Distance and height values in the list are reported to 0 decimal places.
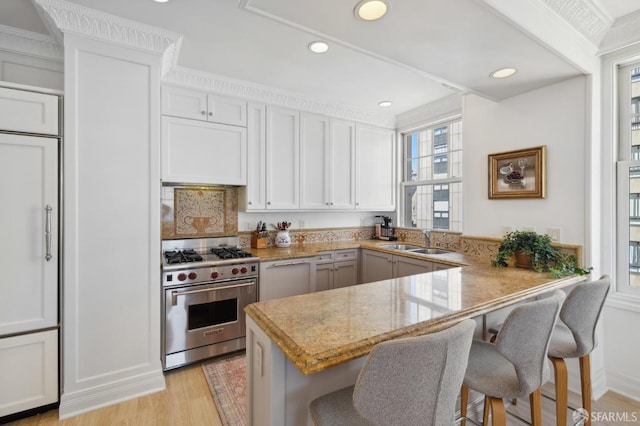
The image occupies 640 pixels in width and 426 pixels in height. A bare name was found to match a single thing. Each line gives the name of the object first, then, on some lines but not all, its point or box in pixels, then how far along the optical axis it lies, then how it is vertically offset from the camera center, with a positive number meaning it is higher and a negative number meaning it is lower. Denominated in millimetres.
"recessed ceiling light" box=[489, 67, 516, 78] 2070 +1000
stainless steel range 2434 -773
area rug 1961 -1328
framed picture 2408 +335
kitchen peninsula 1013 -437
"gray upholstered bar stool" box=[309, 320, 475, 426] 832 -481
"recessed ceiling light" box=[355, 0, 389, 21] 1402 +989
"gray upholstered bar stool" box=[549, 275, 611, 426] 1467 -588
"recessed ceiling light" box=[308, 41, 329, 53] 2290 +1307
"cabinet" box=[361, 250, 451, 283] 2822 -553
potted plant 2129 -322
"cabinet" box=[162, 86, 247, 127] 2708 +1021
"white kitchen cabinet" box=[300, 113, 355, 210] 3475 +605
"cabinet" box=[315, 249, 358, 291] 3256 -643
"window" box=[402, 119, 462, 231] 3592 +458
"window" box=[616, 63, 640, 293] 2139 +228
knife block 3342 -325
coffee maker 4137 -247
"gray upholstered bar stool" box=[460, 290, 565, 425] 1141 -593
